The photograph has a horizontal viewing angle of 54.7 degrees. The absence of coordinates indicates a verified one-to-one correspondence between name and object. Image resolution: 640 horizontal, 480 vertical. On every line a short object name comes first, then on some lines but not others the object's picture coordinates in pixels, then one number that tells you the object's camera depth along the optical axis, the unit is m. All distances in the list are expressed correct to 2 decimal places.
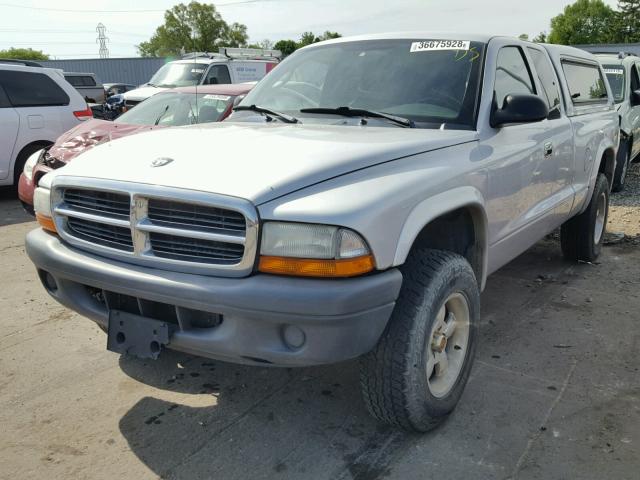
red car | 6.65
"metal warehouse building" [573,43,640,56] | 34.81
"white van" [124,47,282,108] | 13.91
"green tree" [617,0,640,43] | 71.25
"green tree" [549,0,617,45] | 75.31
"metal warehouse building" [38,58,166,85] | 42.62
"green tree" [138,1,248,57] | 70.69
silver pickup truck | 2.27
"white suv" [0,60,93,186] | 8.45
